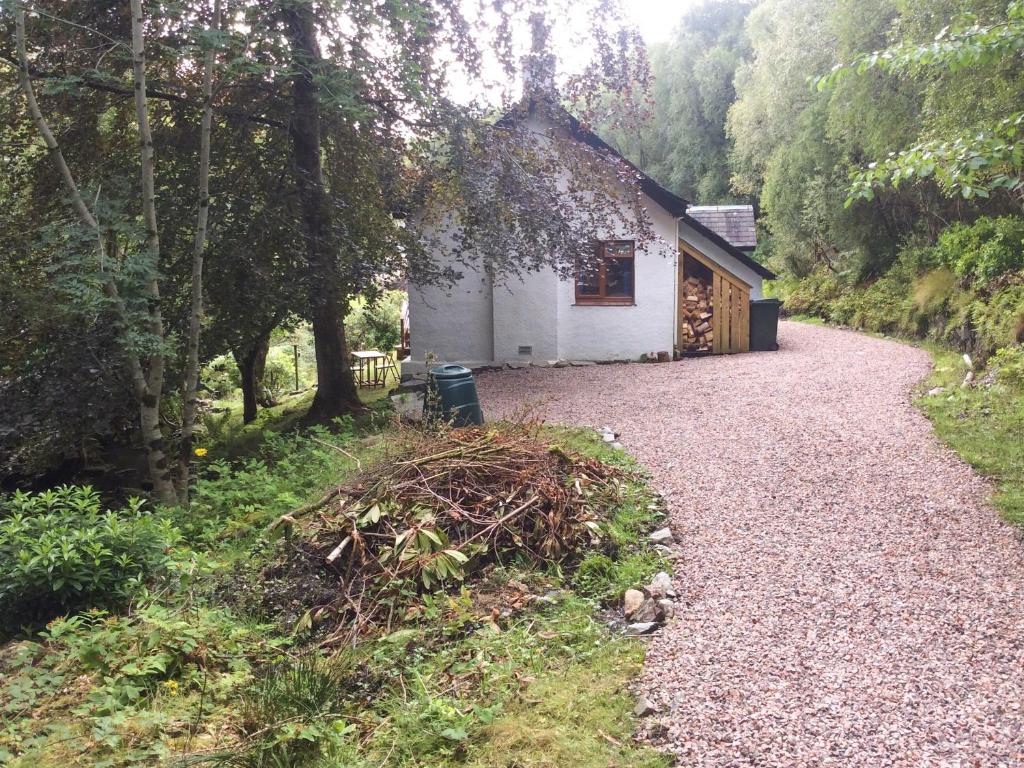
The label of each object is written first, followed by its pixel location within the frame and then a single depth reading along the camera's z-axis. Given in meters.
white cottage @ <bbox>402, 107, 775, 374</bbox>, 14.95
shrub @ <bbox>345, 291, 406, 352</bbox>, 19.78
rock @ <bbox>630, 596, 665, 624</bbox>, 4.34
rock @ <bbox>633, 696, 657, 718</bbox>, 3.41
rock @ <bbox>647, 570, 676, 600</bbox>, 4.64
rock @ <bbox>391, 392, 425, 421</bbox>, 9.84
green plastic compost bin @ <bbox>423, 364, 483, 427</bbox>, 8.71
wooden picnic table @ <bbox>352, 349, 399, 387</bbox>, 15.94
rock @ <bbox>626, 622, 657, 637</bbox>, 4.23
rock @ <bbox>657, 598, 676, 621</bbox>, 4.39
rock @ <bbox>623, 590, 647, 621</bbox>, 4.48
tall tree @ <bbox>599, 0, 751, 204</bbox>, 29.59
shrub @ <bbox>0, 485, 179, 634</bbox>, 4.04
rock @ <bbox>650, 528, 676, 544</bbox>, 5.52
